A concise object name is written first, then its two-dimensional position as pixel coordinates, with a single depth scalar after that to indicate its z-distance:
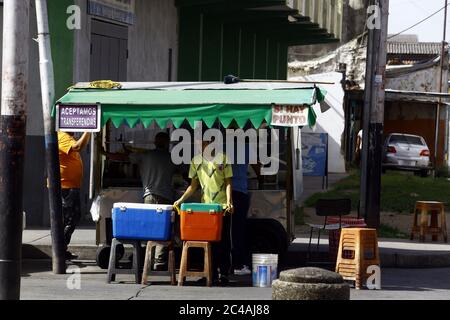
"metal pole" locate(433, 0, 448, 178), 45.12
